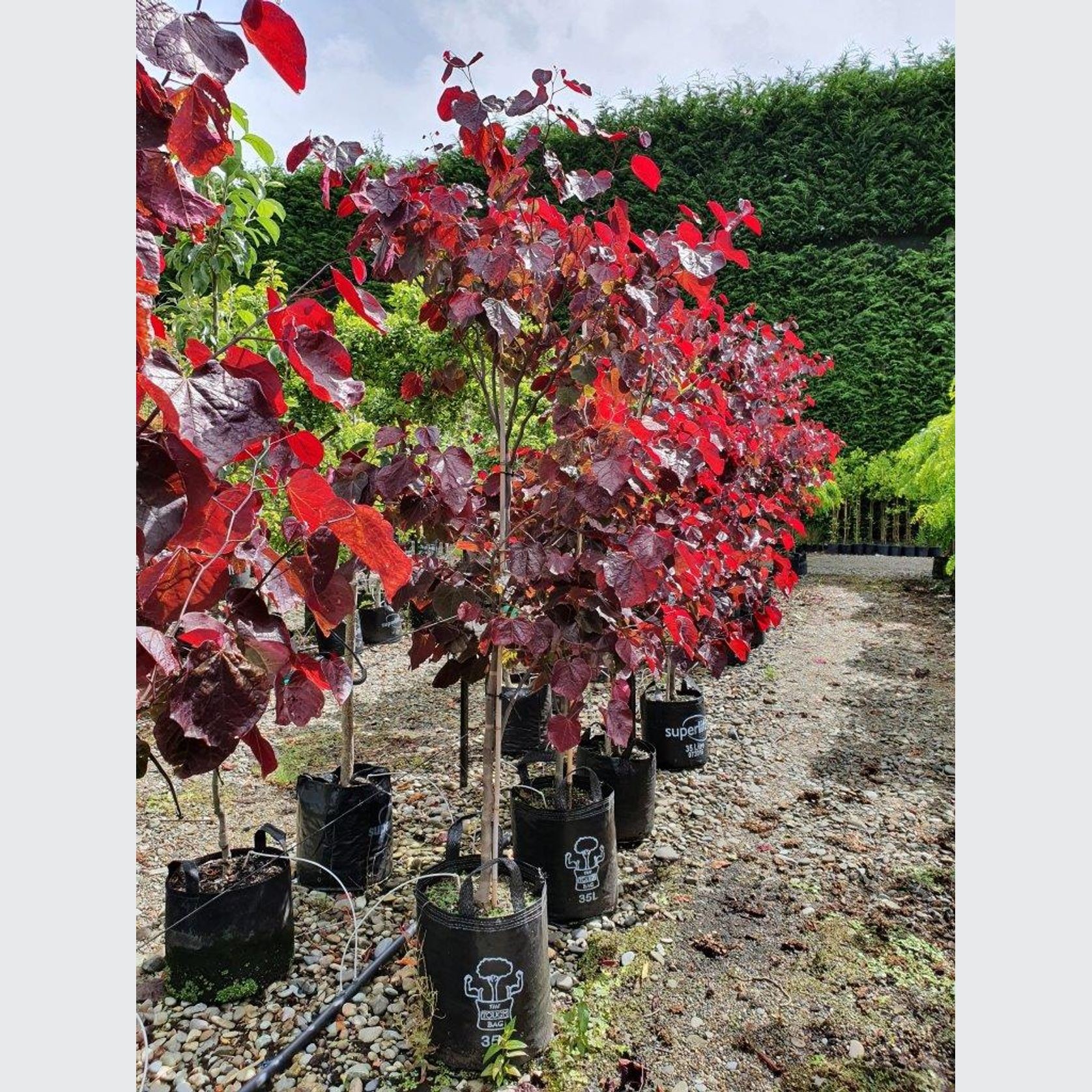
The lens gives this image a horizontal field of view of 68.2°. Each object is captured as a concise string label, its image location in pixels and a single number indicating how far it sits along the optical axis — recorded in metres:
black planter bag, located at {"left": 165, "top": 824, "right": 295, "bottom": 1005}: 2.02
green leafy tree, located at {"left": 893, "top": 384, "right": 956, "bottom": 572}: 6.95
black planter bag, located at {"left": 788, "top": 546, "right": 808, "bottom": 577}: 9.30
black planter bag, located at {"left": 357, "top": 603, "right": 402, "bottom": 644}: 6.18
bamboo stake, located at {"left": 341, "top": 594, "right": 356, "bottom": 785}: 2.66
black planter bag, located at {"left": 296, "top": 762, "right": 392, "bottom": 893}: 2.61
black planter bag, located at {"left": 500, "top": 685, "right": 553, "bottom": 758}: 4.02
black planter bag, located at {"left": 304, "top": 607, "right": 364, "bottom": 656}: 5.22
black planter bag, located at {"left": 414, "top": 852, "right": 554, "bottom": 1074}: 1.81
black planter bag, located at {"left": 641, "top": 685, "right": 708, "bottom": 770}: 3.69
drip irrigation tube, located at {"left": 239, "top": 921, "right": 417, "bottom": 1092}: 1.76
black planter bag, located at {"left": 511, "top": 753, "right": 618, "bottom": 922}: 2.38
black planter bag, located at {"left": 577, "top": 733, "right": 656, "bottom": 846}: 2.90
